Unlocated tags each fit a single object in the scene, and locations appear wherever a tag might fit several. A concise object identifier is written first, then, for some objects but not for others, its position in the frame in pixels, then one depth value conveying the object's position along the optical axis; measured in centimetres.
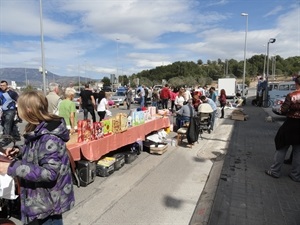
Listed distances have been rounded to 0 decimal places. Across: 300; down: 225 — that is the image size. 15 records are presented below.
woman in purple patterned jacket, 181
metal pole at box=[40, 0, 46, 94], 1792
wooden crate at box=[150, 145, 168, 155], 689
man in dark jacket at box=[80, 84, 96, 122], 987
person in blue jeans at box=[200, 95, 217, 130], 1026
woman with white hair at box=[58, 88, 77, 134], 598
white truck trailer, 2768
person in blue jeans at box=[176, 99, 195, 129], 870
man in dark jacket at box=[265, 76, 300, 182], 454
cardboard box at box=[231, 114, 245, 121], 1379
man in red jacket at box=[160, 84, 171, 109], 1589
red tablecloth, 446
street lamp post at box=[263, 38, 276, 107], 2152
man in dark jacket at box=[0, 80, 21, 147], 772
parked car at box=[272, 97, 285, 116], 1389
